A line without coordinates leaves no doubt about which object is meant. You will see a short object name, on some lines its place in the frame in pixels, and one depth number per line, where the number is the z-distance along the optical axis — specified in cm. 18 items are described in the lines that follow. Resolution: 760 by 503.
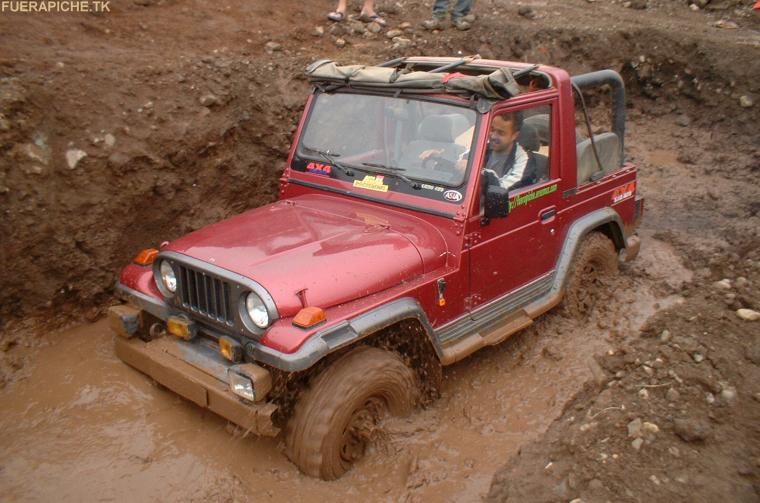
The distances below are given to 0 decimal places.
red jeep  332
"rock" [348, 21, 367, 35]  766
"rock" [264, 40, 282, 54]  671
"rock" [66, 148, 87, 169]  480
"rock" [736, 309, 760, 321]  455
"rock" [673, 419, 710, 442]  331
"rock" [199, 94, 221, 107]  562
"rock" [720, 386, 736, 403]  362
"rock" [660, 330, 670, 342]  445
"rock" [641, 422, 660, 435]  338
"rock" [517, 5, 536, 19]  920
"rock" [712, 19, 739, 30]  953
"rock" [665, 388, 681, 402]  367
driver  399
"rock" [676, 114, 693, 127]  854
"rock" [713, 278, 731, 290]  521
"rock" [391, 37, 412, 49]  747
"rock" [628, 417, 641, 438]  338
